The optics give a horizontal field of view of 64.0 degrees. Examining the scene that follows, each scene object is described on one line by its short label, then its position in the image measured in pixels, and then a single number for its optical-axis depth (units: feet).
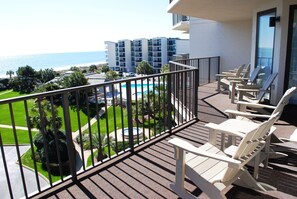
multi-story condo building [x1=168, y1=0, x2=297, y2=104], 16.80
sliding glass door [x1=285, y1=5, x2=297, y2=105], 16.44
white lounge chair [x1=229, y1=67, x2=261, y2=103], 18.84
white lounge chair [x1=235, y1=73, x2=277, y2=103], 15.35
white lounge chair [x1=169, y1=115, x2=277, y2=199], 6.14
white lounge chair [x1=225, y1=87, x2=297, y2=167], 8.76
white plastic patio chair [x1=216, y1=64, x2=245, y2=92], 21.57
